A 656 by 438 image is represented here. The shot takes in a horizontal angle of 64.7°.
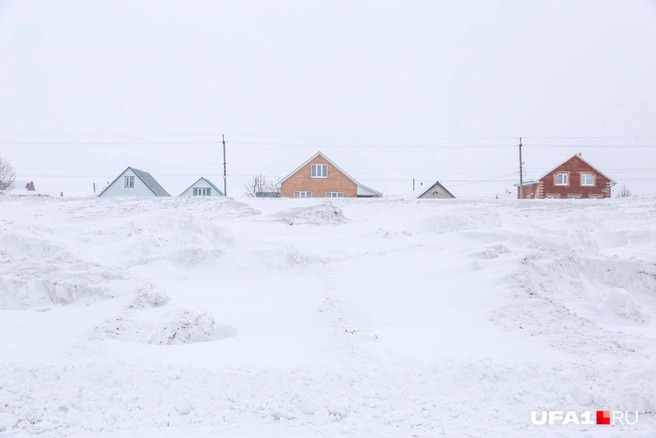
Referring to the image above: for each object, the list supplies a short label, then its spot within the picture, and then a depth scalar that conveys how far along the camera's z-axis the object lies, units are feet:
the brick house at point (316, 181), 140.97
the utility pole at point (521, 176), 147.82
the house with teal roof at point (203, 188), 188.34
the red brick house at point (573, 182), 151.23
